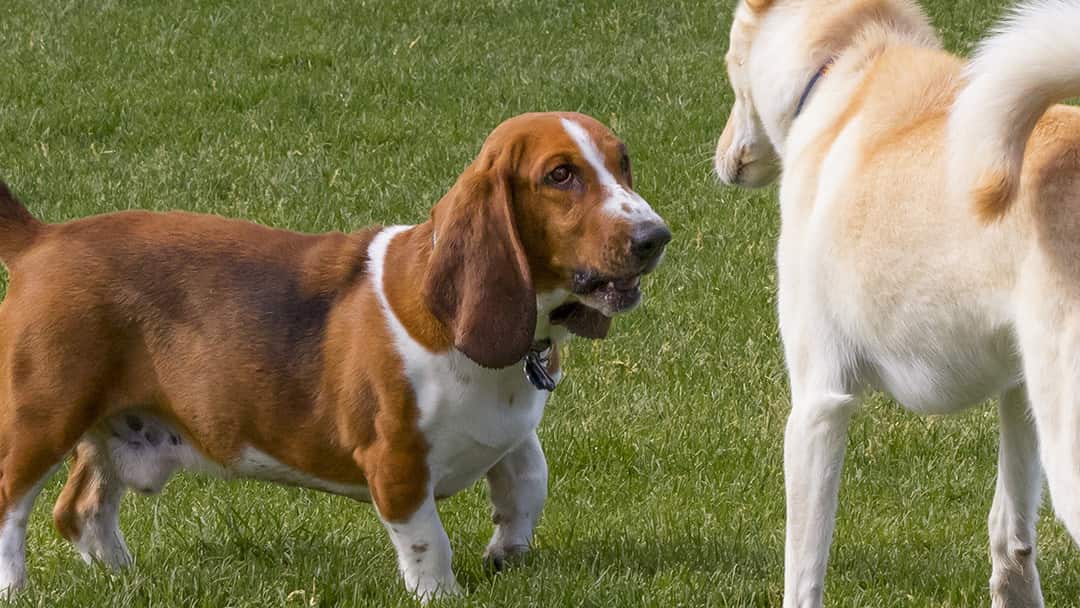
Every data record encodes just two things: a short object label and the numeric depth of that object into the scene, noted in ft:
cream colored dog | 22.61
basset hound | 29.09
